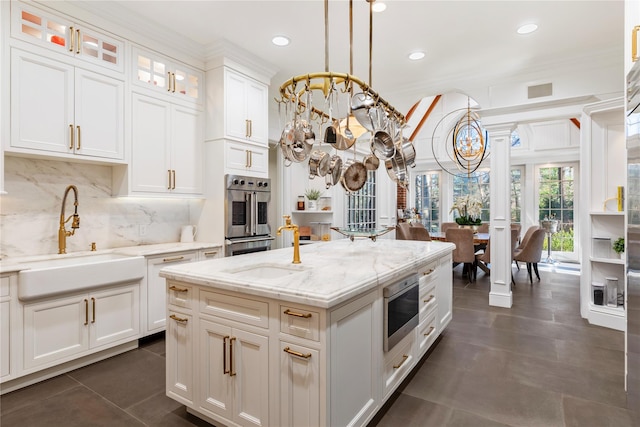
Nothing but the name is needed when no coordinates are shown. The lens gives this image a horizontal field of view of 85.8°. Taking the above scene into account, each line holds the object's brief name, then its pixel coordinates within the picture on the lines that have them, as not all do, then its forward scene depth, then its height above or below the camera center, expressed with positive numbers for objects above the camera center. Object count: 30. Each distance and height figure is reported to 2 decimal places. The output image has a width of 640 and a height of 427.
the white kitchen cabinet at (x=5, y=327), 2.24 -0.75
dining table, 5.73 -0.44
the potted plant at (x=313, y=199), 5.61 +0.23
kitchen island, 1.51 -0.63
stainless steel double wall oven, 3.71 -0.01
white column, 4.26 -0.01
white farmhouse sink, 2.32 -0.45
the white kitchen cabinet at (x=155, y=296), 3.08 -0.75
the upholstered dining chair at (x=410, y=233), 5.79 -0.35
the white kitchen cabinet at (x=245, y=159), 3.76 +0.62
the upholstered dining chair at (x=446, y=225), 7.44 -0.27
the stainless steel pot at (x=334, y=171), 2.84 +0.35
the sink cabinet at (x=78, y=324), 2.38 -0.84
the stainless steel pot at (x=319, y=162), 2.73 +0.40
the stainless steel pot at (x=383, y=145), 2.41 +0.48
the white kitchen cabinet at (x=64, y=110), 2.51 +0.82
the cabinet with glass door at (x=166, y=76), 3.28 +1.40
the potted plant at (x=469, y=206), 6.76 +0.13
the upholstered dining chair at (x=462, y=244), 5.46 -0.50
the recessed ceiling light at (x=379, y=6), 2.84 +1.73
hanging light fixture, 5.89 +1.33
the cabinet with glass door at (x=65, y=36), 2.53 +1.42
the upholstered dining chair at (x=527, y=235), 5.80 -0.39
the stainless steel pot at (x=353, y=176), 2.97 +0.32
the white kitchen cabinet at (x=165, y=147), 3.27 +0.67
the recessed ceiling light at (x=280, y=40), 3.48 +1.77
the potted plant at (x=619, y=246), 3.48 -0.34
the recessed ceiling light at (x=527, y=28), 3.16 +1.72
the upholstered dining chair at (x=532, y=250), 5.39 -0.60
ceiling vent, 3.95 +1.42
